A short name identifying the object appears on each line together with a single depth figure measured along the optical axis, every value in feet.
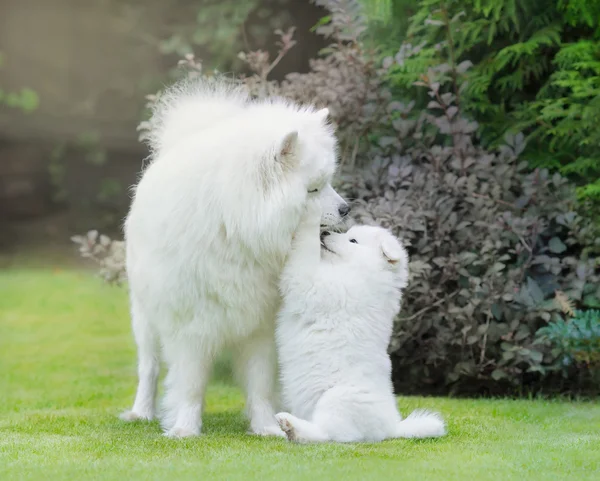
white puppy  25.59
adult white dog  25.59
